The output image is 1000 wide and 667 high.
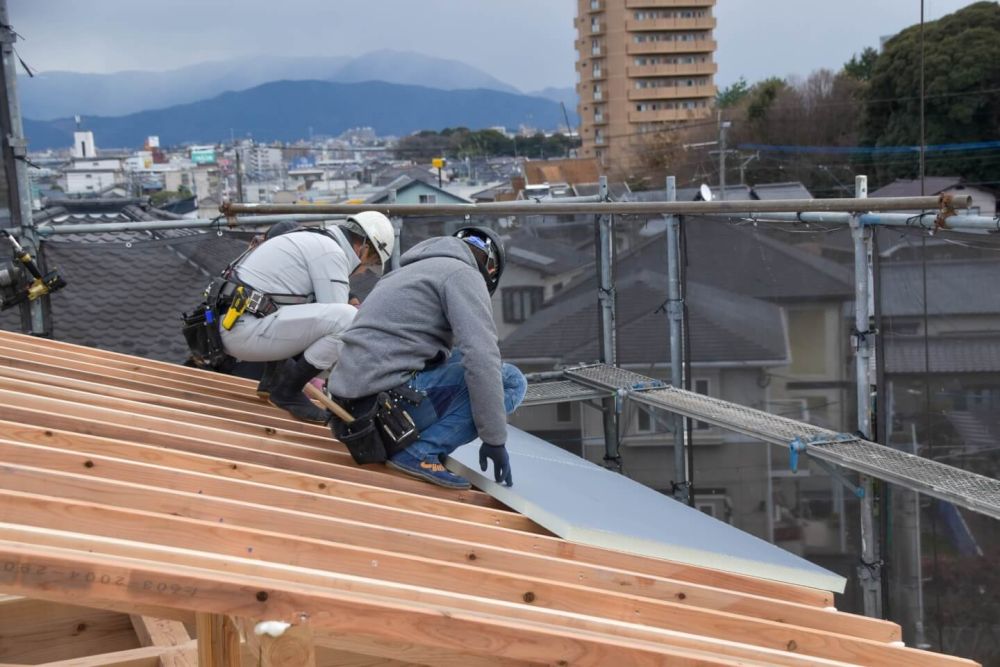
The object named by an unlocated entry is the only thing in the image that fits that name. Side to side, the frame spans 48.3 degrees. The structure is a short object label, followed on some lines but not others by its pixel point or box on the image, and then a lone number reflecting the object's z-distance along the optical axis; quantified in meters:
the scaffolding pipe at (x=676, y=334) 6.94
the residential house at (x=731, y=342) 6.55
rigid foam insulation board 3.90
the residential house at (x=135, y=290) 8.28
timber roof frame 2.15
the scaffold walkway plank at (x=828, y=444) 4.71
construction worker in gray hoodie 4.25
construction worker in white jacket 5.37
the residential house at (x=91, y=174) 64.97
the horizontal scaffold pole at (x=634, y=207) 4.79
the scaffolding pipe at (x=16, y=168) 7.45
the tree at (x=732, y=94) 87.31
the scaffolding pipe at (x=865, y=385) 5.41
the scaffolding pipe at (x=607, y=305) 7.63
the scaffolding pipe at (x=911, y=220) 4.65
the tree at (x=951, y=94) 37.38
